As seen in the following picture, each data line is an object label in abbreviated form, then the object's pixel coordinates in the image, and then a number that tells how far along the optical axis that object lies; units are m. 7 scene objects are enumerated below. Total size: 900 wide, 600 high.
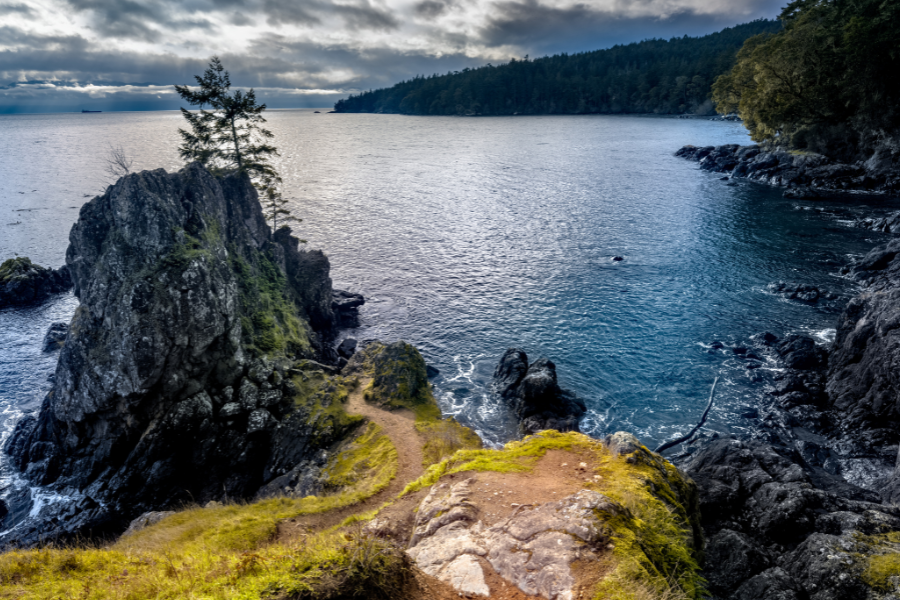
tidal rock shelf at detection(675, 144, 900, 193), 79.25
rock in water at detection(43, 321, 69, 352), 45.22
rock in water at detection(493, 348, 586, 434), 32.84
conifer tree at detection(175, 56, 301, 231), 44.09
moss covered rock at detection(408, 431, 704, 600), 10.76
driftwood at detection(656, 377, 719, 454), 31.06
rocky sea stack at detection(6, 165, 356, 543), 28.91
